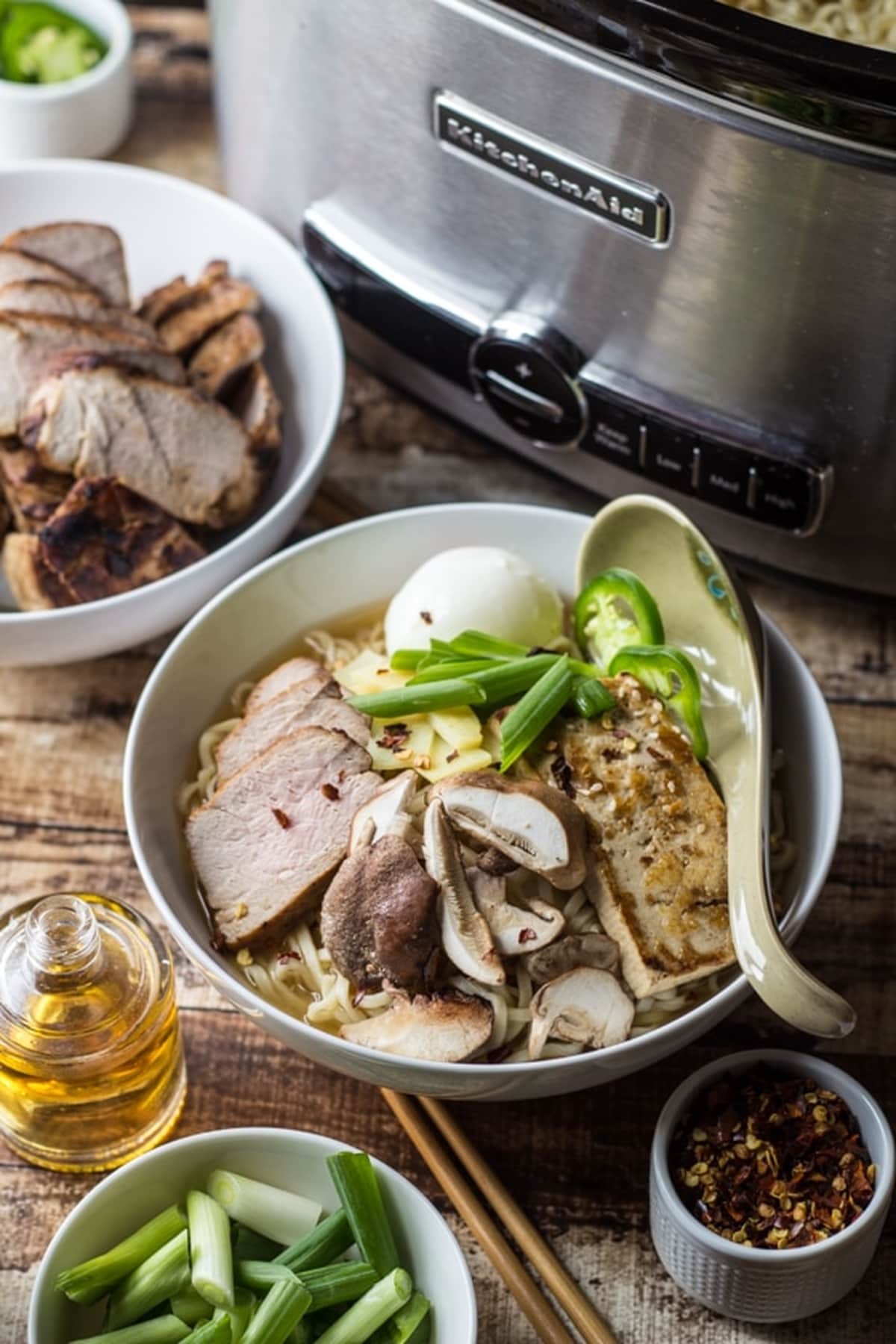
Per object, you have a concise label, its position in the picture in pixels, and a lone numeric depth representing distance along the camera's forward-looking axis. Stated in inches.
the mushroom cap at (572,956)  30.2
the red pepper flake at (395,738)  31.9
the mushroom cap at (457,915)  29.8
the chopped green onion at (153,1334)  28.1
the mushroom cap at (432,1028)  29.5
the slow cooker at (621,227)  29.9
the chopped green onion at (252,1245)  29.3
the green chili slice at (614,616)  32.2
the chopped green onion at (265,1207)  29.3
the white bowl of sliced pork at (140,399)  33.9
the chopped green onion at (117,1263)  28.5
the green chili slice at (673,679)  31.6
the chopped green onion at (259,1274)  28.8
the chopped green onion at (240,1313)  28.5
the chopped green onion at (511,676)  31.6
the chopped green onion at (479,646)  32.2
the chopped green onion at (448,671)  31.9
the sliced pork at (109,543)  33.9
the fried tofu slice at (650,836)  30.2
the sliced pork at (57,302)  35.8
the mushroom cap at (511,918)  30.1
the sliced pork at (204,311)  36.7
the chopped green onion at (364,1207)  28.8
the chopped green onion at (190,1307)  28.8
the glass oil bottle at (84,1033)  29.7
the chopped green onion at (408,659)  32.4
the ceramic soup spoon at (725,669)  29.3
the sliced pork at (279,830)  30.9
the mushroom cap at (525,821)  30.1
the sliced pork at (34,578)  33.9
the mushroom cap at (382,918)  29.8
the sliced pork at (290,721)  32.0
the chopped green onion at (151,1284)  28.7
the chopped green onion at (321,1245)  28.9
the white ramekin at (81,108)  39.8
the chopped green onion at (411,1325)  28.4
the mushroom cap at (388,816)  30.4
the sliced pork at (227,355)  36.4
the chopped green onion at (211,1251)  28.6
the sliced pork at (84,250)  36.5
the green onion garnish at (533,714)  31.2
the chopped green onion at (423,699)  31.5
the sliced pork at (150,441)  34.4
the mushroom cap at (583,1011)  29.7
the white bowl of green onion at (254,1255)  28.4
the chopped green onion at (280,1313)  28.0
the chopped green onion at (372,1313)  28.4
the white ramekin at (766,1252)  28.4
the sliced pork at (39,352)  34.8
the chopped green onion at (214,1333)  27.9
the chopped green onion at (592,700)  31.4
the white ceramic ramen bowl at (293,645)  29.2
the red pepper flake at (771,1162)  28.9
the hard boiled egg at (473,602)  32.9
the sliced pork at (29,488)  34.5
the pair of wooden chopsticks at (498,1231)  29.4
